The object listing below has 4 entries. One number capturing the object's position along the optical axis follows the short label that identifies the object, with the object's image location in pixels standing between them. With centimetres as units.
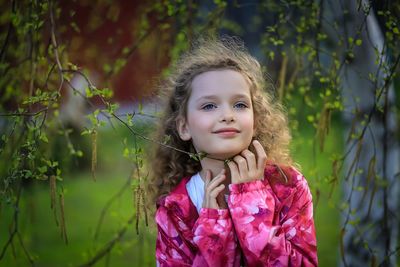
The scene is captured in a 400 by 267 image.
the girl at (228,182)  194
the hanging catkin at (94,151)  208
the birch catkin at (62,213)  211
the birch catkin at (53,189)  211
